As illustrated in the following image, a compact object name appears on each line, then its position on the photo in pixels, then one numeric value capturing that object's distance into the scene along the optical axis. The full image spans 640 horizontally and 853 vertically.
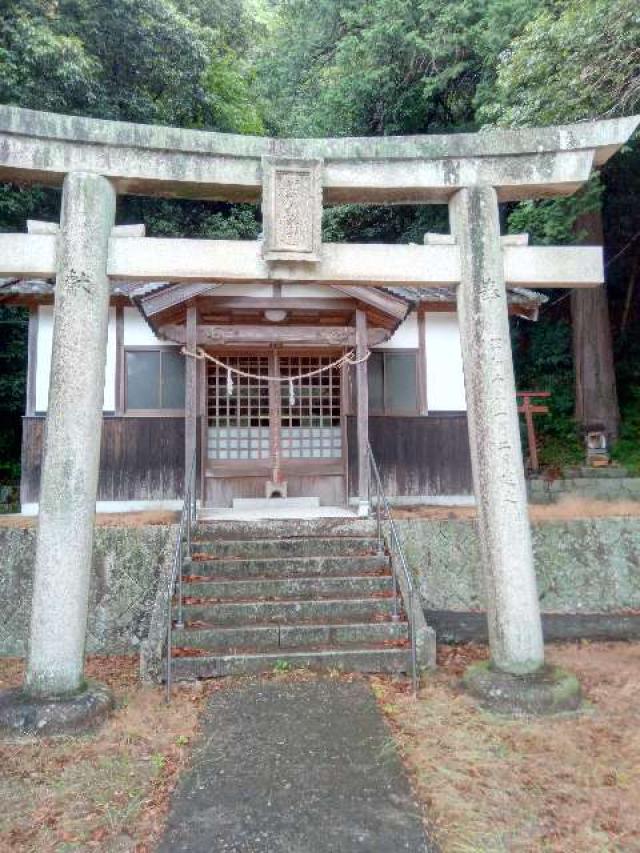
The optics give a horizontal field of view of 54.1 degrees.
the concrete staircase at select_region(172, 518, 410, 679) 6.34
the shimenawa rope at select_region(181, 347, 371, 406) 9.25
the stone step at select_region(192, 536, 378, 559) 7.72
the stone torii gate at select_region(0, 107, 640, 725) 5.46
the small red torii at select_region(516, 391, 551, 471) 14.17
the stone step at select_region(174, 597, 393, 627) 6.75
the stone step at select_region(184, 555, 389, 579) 7.39
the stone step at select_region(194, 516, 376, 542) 8.00
